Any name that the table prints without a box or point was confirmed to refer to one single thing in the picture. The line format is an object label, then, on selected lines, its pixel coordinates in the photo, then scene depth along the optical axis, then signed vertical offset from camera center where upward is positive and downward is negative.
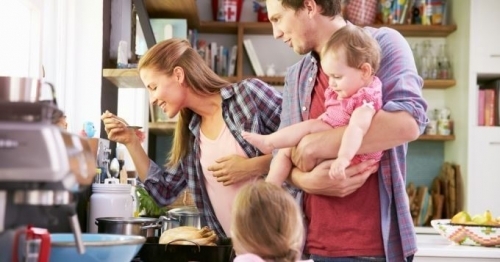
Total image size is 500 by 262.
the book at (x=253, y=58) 5.45 +0.57
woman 2.37 +0.05
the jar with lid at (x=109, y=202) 2.41 -0.21
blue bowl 1.36 -0.21
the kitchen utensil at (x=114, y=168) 2.81 -0.12
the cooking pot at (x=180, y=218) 2.81 -0.30
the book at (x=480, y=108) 5.25 +0.24
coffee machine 0.96 -0.04
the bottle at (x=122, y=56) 2.89 +0.30
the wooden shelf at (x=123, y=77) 2.79 +0.22
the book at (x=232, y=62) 5.42 +0.54
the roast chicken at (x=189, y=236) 2.19 -0.29
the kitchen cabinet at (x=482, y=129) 5.16 +0.10
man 1.79 -0.07
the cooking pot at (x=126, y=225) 2.17 -0.26
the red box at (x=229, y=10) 5.48 +0.91
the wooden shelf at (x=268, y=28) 5.41 +0.79
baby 1.76 +0.12
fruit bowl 3.27 -0.39
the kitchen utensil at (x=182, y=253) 2.13 -0.32
